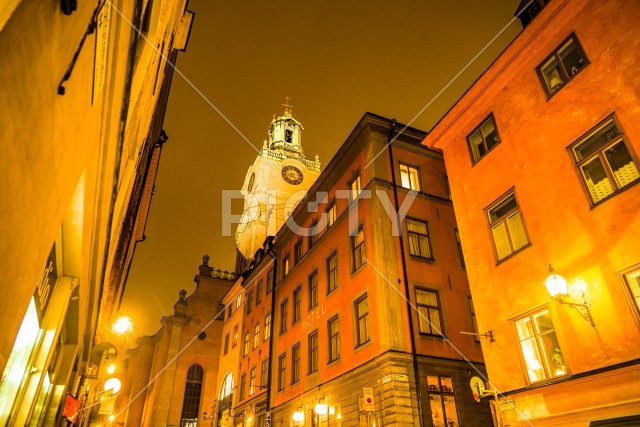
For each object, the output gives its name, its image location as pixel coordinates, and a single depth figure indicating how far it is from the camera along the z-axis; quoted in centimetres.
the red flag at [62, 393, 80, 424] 1003
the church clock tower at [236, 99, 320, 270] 5528
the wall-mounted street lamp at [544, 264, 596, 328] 897
